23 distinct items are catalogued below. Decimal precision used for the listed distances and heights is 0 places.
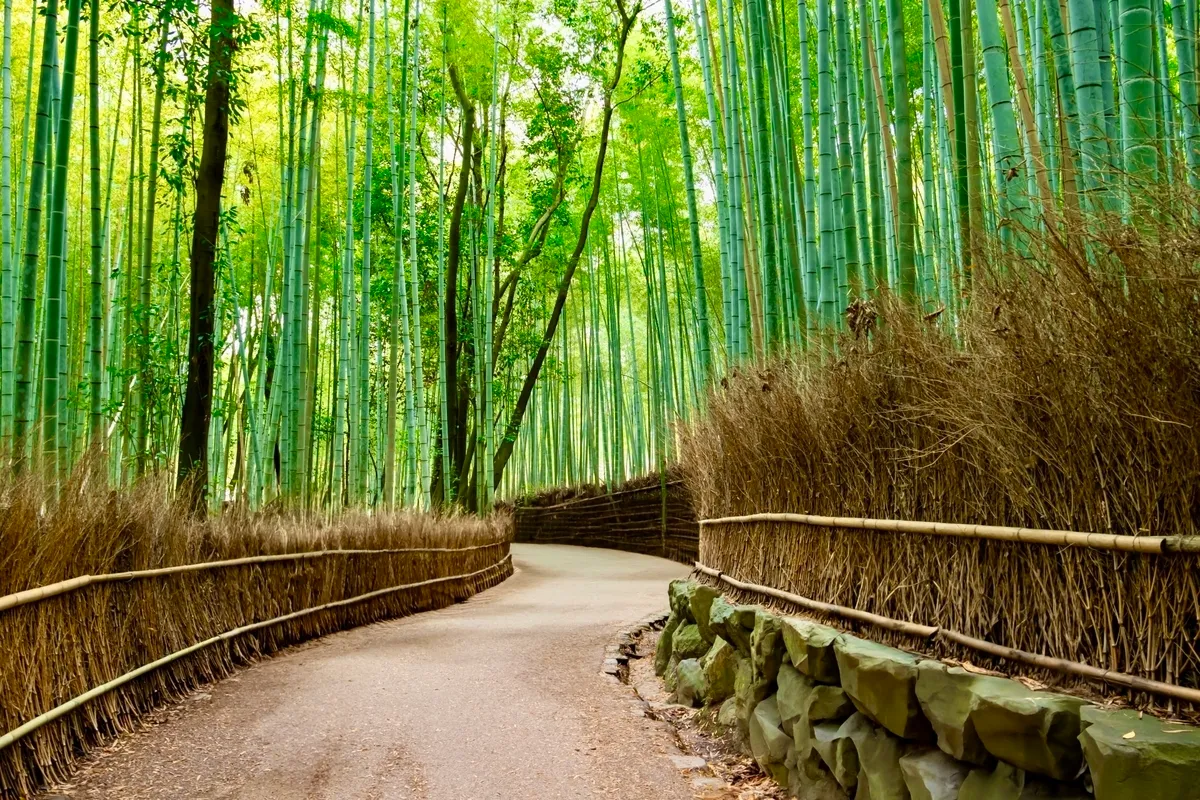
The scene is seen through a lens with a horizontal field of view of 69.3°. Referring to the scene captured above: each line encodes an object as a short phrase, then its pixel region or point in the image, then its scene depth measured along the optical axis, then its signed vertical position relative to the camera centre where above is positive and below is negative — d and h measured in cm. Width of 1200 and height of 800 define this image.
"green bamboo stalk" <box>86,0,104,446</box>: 441 +133
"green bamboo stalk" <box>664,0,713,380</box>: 575 +198
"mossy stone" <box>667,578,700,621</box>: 435 -61
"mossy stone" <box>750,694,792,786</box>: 266 -83
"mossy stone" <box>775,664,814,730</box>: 257 -66
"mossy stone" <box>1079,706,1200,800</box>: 131 -45
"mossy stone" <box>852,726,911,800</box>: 201 -69
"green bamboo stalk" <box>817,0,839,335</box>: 359 +130
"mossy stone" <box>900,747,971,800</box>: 180 -64
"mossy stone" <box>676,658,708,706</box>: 370 -89
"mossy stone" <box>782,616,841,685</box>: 245 -51
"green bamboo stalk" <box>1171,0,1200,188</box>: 191 +95
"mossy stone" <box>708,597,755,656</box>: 327 -57
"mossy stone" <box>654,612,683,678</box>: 453 -88
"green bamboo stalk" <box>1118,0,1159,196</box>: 204 +97
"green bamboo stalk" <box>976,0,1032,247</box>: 252 +108
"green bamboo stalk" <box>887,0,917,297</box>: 320 +124
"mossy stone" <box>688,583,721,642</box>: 392 -59
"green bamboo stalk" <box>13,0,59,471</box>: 356 +111
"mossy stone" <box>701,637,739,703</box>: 343 -77
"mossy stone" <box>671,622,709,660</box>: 404 -78
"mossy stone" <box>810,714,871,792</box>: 223 -72
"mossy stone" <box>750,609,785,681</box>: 289 -58
